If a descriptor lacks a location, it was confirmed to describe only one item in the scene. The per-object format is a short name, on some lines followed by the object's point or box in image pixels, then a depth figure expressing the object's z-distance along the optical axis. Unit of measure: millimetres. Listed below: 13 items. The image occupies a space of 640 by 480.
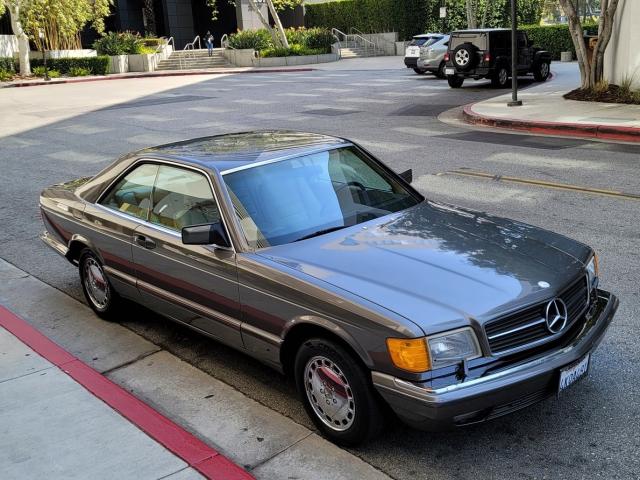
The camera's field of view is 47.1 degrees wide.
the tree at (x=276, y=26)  44031
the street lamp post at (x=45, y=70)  38681
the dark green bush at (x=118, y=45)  45125
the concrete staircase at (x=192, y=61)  46469
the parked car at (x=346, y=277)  3635
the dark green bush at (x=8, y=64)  41550
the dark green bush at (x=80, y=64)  43219
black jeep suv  23172
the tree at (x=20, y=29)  39281
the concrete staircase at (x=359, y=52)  49781
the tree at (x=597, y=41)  17781
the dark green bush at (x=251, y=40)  46438
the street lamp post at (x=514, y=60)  16556
